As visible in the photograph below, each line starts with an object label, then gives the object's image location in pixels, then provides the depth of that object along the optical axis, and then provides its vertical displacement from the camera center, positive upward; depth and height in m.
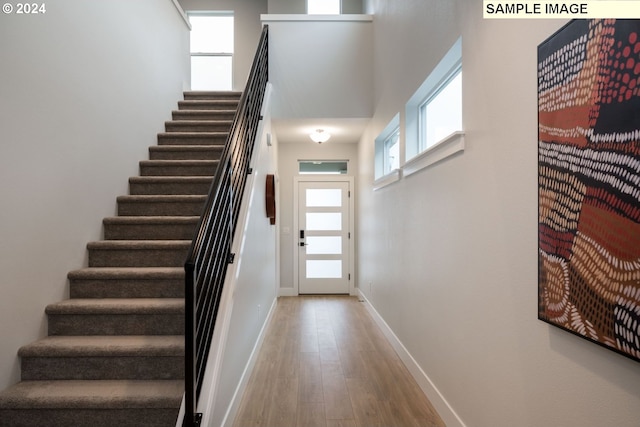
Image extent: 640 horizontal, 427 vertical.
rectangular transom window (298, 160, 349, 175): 6.44 +0.88
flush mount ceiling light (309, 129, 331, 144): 5.34 +1.19
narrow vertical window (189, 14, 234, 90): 6.52 +2.97
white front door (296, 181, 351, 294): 6.33 -0.35
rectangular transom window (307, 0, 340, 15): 6.53 +3.79
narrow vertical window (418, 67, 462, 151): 2.46 +0.80
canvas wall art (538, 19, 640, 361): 0.93 +0.10
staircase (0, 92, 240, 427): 1.88 -0.71
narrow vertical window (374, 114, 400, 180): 4.15 +0.82
